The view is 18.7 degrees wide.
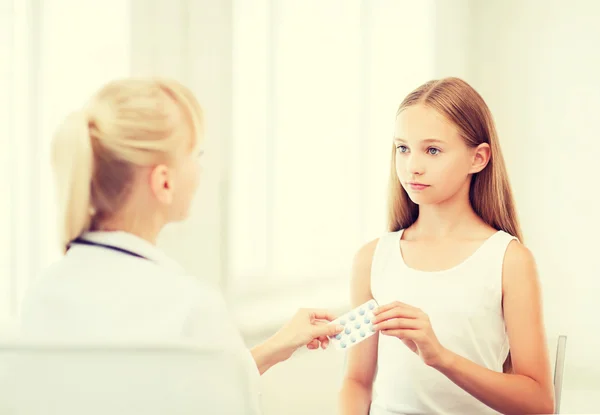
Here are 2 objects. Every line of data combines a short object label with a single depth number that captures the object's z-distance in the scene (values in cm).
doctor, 279
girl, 319
